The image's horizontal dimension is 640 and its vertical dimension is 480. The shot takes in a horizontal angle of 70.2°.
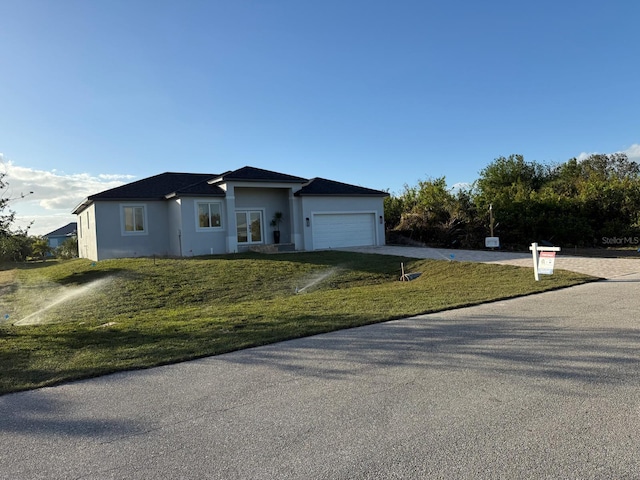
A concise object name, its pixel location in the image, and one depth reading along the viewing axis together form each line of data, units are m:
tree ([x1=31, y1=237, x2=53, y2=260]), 35.41
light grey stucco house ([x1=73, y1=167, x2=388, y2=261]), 21.88
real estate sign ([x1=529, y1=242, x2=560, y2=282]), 11.80
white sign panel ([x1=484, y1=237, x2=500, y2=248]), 14.77
